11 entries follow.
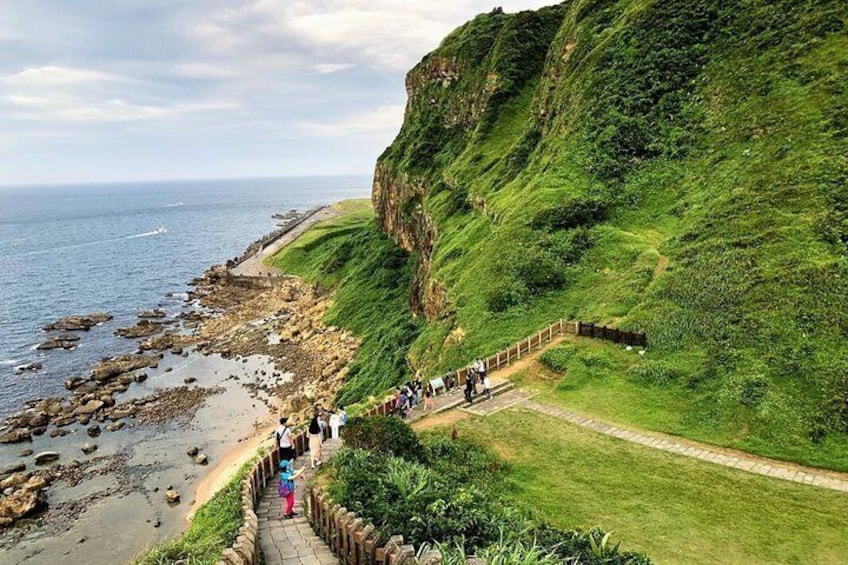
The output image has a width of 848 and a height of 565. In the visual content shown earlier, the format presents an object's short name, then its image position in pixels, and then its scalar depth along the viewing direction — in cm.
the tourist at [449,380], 2611
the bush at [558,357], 2648
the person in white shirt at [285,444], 1619
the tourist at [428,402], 2333
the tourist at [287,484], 1455
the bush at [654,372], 2386
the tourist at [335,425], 1884
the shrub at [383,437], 1614
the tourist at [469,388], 2386
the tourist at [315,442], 1677
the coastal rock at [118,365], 5722
